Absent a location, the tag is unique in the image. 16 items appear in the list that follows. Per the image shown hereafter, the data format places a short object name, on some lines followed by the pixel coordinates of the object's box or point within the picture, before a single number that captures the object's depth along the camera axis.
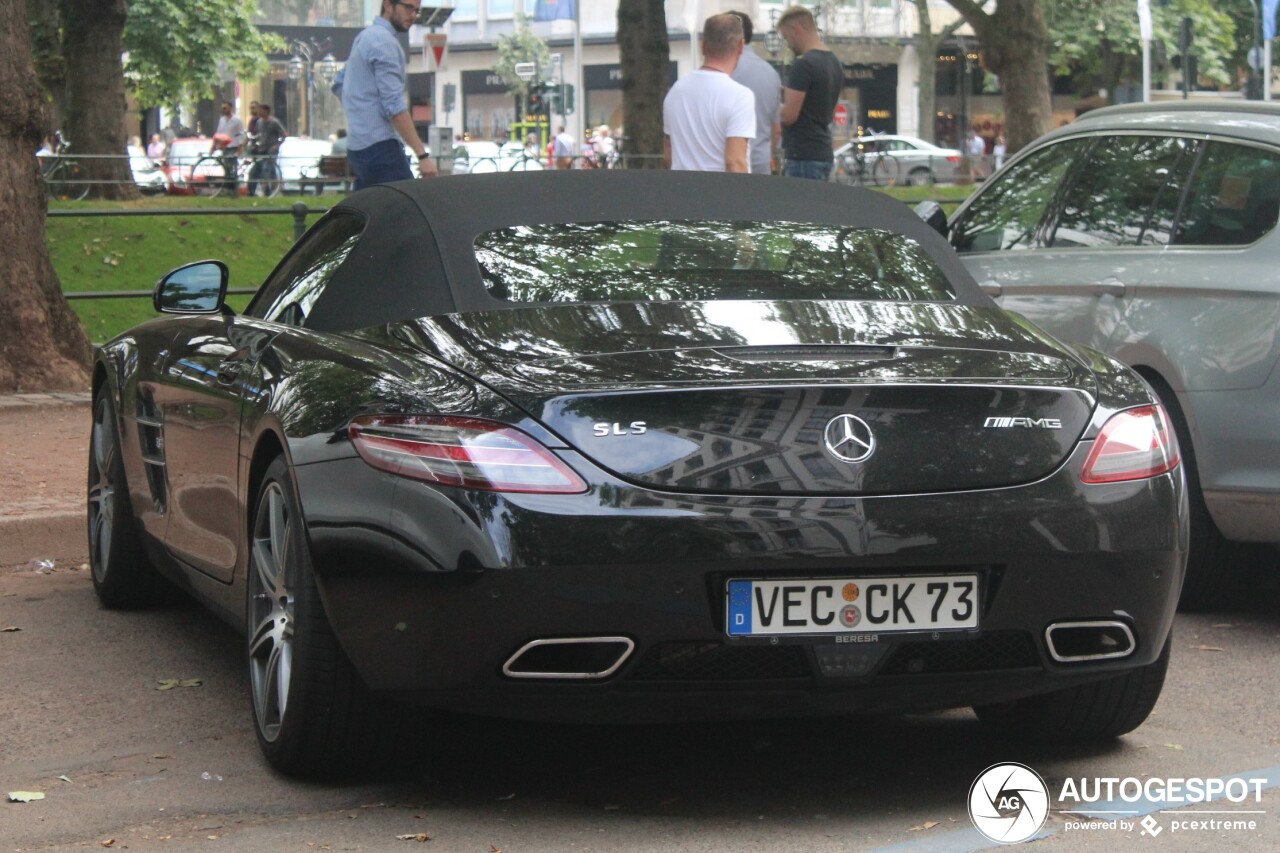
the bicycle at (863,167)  34.96
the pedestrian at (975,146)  53.16
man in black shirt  11.74
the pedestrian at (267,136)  37.75
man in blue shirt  10.45
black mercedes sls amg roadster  3.87
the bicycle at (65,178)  22.08
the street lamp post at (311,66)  62.19
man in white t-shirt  10.54
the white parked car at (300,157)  30.45
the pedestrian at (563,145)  46.00
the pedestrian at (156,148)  47.12
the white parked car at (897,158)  41.84
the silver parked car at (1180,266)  6.11
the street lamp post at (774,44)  45.21
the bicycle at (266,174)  29.06
